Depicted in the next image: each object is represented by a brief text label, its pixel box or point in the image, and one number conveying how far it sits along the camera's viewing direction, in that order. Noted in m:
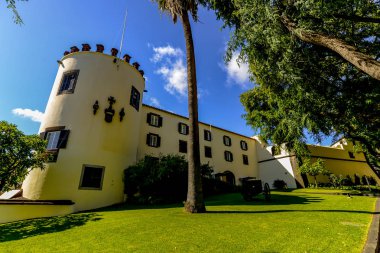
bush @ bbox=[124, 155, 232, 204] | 14.35
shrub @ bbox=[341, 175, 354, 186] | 28.10
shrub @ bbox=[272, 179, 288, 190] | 28.06
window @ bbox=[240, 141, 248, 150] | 33.12
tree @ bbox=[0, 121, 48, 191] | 10.49
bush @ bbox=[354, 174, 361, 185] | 31.69
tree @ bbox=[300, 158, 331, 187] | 23.28
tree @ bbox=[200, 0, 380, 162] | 7.88
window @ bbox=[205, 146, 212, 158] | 27.89
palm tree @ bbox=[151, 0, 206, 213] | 9.45
